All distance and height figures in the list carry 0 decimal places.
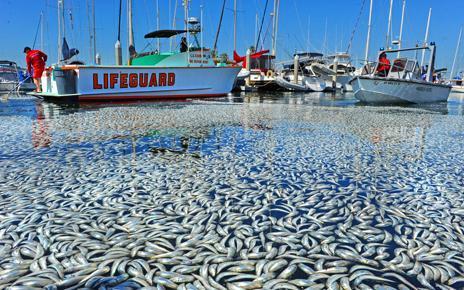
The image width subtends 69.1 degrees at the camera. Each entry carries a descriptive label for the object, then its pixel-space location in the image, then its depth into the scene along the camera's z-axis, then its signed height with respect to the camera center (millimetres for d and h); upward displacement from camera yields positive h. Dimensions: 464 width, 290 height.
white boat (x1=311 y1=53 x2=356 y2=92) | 35594 +2270
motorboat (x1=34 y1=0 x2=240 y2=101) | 15181 +362
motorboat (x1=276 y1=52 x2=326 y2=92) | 31844 +1244
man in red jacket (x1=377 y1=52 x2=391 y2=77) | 17438 +1370
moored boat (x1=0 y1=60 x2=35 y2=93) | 25109 +215
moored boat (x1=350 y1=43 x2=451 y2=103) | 16359 +396
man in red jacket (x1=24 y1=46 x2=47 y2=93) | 15438 +898
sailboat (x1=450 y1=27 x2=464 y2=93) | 45850 +1989
